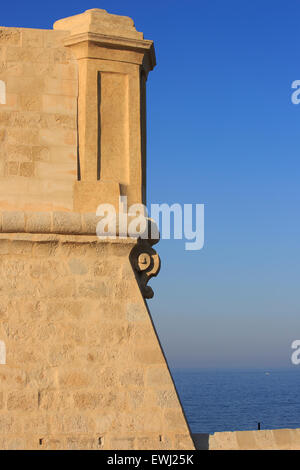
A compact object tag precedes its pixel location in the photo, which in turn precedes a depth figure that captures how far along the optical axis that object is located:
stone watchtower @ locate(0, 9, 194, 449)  13.37
